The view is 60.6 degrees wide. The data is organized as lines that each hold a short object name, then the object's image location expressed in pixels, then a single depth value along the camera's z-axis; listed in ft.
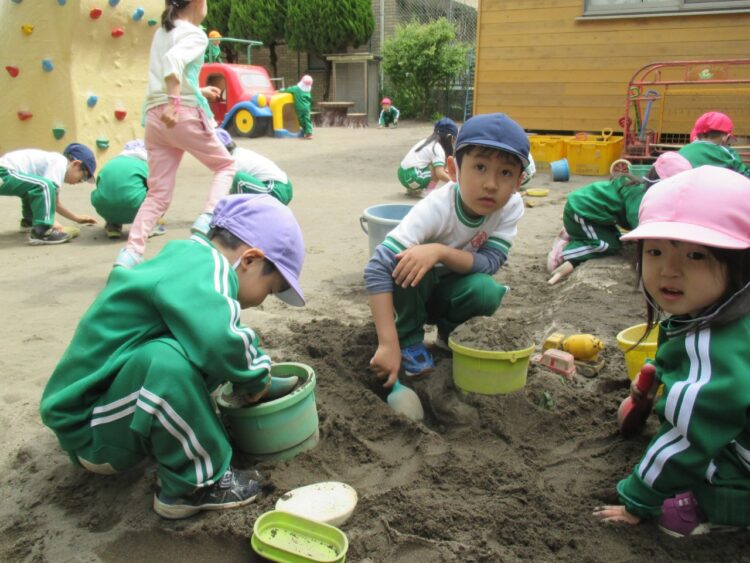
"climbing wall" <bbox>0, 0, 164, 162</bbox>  26.43
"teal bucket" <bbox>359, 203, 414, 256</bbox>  11.20
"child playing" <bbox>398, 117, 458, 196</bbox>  21.76
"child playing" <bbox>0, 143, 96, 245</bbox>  16.80
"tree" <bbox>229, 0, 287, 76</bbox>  65.57
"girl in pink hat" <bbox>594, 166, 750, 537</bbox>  4.63
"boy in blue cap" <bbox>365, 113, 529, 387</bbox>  7.60
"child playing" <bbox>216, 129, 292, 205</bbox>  16.15
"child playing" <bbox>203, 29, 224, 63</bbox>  50.65
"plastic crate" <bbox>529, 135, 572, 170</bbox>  29.58
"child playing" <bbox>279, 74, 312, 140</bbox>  46.65
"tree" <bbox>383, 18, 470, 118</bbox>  58.65
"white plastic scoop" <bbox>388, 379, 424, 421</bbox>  7.54
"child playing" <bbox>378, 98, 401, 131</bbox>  57.98
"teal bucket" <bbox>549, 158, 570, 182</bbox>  26.81
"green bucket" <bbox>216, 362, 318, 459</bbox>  6.18
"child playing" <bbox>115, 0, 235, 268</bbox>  13.34
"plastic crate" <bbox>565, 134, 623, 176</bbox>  27.99
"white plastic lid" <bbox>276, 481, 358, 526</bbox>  5.52
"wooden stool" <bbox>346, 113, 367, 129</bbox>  58.95
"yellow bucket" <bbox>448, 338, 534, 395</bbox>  7.25
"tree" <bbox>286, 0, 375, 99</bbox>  62.85
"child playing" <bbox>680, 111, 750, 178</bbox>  14.42
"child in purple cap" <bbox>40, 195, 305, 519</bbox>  5.31
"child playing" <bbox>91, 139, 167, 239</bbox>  16.53
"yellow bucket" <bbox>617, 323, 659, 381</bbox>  7.51
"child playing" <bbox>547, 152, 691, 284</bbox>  13.65
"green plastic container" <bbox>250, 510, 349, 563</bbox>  5.01
